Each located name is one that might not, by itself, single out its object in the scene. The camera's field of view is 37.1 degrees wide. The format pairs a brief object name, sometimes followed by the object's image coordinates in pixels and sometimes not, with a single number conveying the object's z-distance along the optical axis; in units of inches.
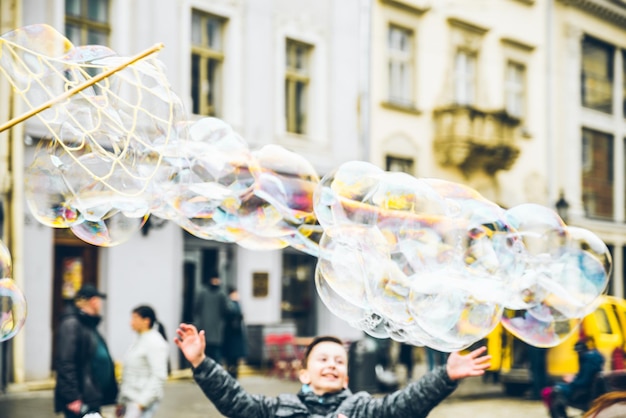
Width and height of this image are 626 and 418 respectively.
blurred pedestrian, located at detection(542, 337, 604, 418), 371.6
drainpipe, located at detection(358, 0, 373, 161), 726.5
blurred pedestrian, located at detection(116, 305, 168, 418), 293.9
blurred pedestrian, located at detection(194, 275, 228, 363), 534.3
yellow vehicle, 493.4
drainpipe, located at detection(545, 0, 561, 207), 938.1
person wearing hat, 273.1
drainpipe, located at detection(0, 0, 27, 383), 498.6
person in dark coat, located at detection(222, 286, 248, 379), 551.2
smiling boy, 160.2
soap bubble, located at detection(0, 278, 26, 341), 191.2
